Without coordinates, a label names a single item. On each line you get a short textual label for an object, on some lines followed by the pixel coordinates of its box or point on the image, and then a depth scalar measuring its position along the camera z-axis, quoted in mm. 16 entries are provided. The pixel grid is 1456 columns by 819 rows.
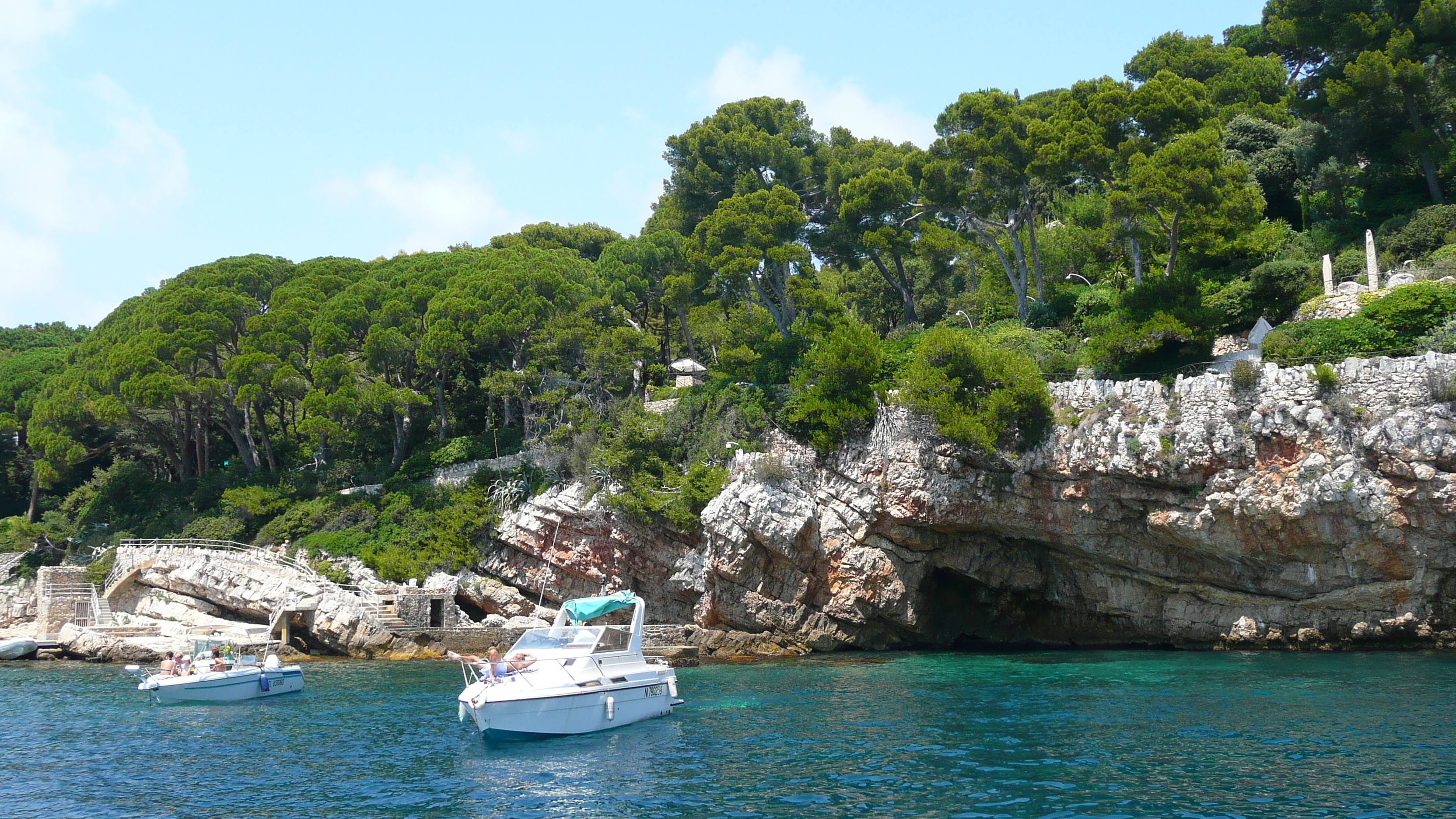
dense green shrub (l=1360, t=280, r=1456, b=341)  28531
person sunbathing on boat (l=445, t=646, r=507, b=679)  21438
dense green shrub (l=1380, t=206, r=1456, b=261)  34156
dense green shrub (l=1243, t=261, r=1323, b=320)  33656
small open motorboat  26766
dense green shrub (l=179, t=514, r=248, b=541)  42719
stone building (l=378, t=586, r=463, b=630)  36594
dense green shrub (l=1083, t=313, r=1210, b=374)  30828
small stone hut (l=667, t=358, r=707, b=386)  45094
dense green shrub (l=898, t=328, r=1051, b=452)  31141
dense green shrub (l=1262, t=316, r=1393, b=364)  28844
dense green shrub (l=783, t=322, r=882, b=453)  34688
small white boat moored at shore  37781
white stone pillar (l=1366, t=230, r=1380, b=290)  32969
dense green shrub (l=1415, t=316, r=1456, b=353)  27453
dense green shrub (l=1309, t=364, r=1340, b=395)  27641
